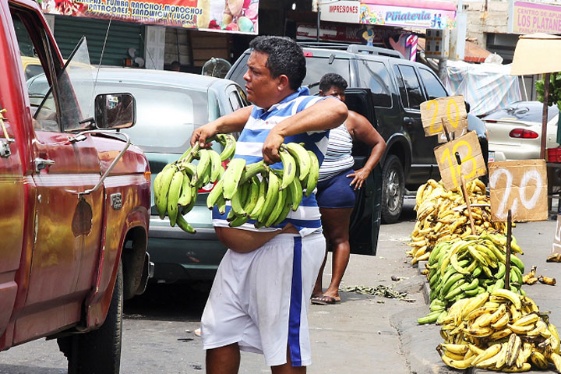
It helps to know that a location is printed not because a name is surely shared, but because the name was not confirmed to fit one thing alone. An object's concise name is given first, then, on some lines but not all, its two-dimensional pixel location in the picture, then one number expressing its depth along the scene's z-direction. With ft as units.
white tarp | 137.93
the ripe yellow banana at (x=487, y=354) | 26.00
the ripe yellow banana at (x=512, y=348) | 25.41
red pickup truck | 17.16
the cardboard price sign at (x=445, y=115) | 43.54
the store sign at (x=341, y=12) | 113.41
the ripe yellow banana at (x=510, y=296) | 27.13
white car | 84.59
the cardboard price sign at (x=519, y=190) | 29.66
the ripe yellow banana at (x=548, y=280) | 37.84
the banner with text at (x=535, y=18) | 152.79
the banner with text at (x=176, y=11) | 77.55
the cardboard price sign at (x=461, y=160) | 39.03
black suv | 56.70
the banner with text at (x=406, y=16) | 115.90
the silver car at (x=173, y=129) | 31.94
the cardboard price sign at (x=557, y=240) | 34.83
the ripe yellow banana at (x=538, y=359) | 25.77
